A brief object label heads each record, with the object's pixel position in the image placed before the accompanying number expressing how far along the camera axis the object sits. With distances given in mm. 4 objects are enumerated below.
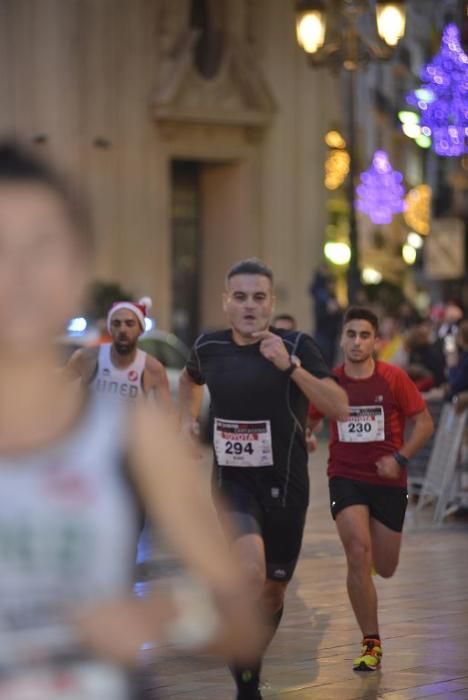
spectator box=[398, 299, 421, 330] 35812
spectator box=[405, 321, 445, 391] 21781
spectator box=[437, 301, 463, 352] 23694
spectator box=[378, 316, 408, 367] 23234
